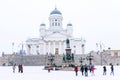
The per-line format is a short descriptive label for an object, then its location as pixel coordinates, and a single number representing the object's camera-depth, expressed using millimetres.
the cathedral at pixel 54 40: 107269
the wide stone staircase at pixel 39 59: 82500
